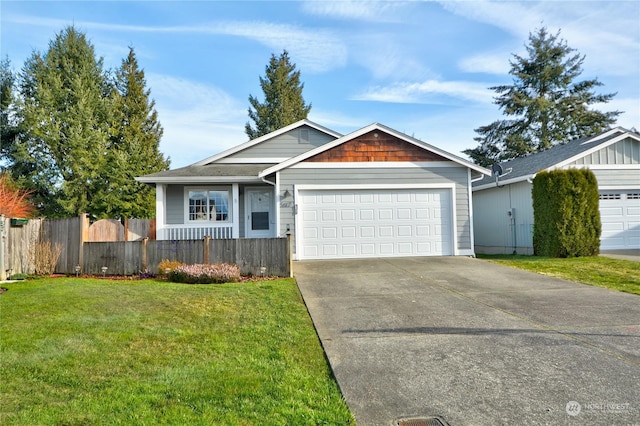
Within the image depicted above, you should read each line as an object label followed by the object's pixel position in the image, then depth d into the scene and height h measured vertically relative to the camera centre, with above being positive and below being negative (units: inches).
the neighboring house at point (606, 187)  537.0 +50.3
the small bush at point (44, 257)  390.9 -23.4
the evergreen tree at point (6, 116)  814.5 +252.3
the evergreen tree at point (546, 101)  1247.5 +401.9
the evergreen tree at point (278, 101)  1315.2 +446.3
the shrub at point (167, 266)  363.3 -33.0
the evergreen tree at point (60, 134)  816.3 +215.4
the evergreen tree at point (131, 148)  885.8 +224.1
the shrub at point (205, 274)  340.8 -38.8
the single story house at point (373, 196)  463.5 +37.0
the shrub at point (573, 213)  468.1 +10.9
